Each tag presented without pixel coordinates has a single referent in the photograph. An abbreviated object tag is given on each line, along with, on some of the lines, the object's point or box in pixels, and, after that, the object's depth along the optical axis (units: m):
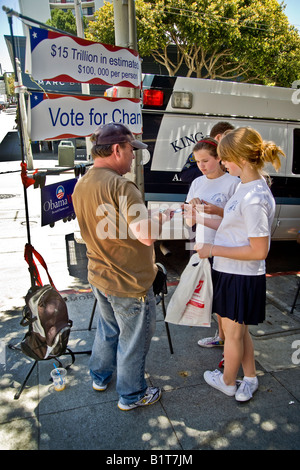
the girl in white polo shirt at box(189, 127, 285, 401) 2.04
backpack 2.46
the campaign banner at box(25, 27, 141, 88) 2.65
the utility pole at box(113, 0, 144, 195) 3.87
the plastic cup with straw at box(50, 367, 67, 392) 2.62
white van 4.65
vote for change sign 2.73
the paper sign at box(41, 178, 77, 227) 2.94
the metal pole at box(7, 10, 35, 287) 2.17
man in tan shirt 1.94
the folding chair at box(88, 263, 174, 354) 2.82
